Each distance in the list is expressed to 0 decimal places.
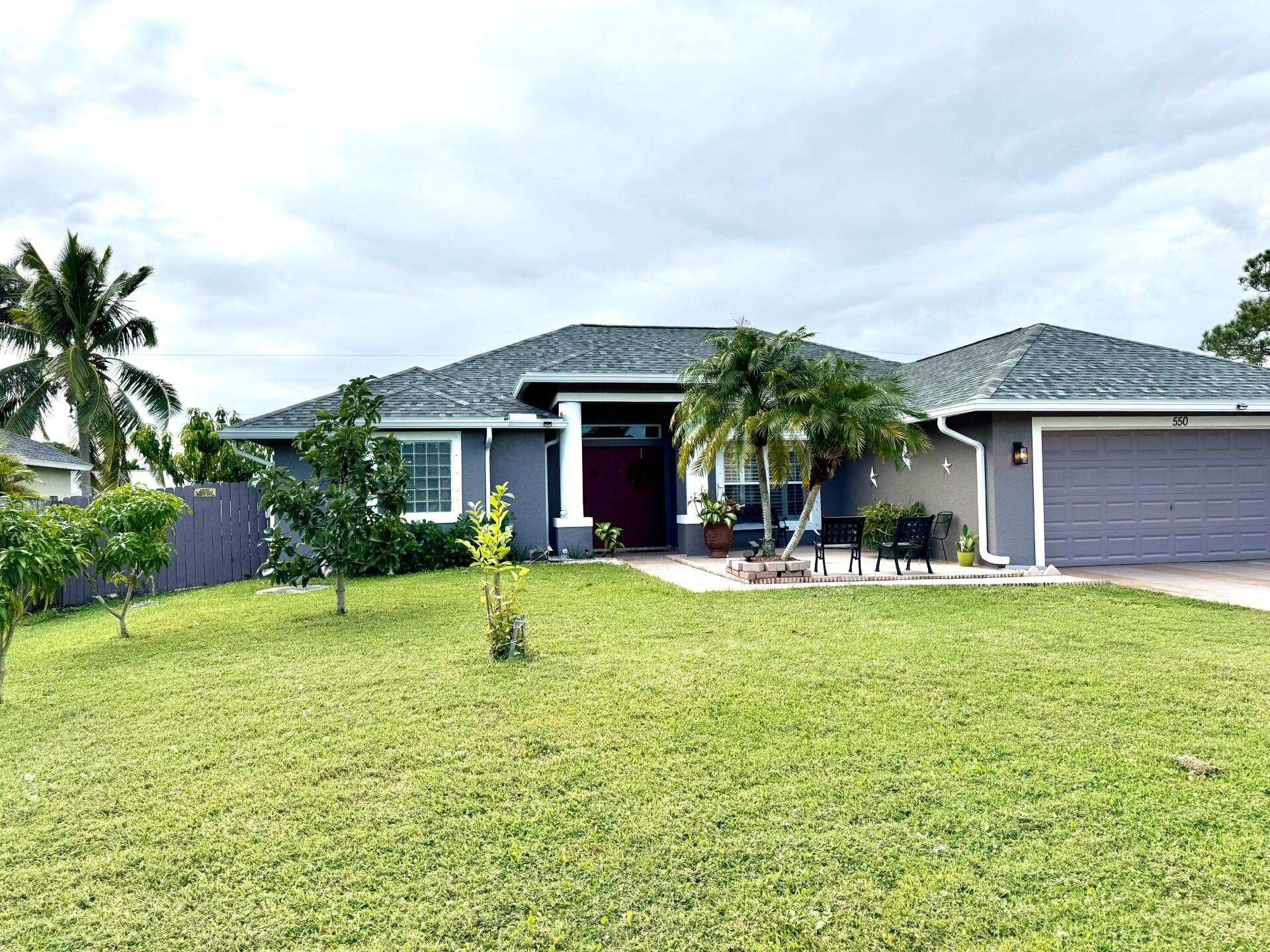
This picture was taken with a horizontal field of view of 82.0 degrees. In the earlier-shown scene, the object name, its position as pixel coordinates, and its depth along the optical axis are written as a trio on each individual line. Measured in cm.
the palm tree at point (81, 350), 2192
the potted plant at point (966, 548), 1170
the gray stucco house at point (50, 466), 1977
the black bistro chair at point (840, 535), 1116
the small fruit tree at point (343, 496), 833
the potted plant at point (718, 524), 1370
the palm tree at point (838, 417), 1006
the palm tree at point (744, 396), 1080
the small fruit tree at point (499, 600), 603
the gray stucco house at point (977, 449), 1159
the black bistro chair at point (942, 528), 1230
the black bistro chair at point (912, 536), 1122
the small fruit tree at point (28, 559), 514
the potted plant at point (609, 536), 1441
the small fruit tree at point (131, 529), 727
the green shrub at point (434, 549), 1262
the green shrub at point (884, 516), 1303
